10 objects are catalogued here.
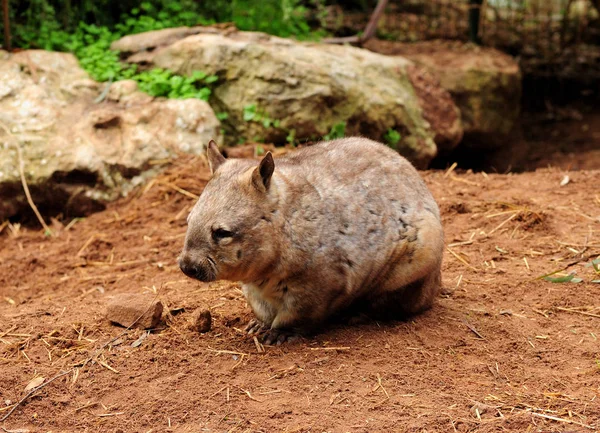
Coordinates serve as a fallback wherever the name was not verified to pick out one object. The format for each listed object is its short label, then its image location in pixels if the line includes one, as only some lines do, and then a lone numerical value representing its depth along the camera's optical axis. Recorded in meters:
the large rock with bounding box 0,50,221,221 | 7.07
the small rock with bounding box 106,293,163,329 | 4.43
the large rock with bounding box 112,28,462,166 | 7.93
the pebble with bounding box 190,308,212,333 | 4.43
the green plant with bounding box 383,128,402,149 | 8.36
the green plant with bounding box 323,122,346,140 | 8.04
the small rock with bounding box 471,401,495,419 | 3.52
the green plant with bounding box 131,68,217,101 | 7.76
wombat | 4.06
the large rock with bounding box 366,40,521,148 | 9.86
